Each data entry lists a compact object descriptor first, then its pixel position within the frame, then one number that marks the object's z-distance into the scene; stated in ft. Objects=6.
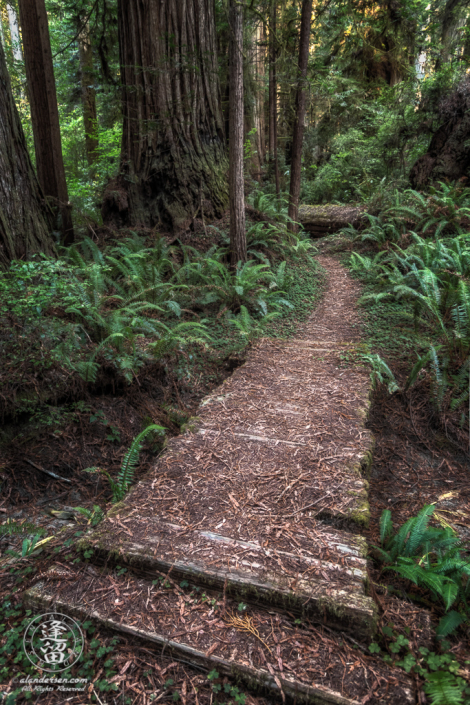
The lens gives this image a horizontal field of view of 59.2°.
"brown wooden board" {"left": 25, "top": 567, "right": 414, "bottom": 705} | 5.49
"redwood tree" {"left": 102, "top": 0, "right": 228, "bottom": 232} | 24.34
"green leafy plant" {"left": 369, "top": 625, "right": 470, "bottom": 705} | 5.08
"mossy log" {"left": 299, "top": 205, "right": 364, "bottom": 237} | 33.63
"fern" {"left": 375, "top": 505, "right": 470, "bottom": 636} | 6.49
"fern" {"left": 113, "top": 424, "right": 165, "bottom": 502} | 9.47
